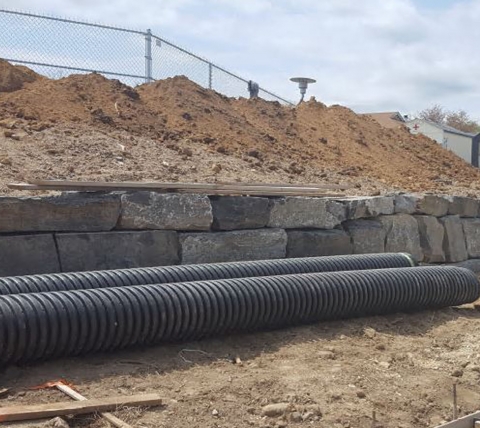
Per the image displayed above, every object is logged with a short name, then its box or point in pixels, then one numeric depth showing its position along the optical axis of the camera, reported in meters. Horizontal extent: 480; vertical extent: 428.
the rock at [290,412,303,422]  3.98
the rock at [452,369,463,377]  5.10
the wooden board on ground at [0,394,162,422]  3.54
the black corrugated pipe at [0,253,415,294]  5.05
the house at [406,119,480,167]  25.70
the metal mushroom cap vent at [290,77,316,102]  16.61
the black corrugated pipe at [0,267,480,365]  4.34
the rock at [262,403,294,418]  4.01
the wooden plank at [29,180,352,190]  6.11
